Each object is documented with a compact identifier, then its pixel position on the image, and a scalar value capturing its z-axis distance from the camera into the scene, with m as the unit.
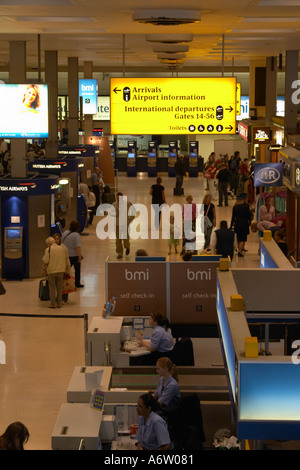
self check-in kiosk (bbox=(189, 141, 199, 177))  39.66
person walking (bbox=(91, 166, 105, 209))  25.75
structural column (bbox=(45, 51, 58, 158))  20.75
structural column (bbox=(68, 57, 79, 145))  24.81
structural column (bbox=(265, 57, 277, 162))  25.06
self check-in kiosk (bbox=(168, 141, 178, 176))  39.84
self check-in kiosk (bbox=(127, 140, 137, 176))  39.97
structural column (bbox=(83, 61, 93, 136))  30.42
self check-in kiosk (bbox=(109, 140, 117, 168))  40.62
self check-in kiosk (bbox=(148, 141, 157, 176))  40.31
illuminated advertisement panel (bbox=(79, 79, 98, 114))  30.72
